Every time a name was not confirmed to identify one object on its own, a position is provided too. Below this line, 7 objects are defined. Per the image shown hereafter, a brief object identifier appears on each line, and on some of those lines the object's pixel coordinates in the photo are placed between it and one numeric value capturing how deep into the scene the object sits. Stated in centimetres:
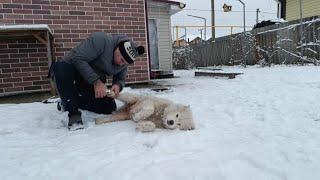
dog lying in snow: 208
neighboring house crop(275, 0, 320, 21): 1210
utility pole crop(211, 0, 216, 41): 1616
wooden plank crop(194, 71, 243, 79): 564
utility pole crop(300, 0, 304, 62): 760
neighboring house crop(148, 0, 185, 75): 702
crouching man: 230
